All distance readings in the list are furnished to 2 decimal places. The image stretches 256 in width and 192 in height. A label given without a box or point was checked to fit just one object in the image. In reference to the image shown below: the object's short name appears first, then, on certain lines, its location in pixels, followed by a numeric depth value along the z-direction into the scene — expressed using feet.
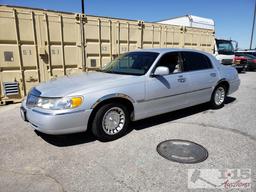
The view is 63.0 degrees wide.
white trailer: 42.88
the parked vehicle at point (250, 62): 55.31
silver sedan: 10.91
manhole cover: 10.60
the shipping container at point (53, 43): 20.63
